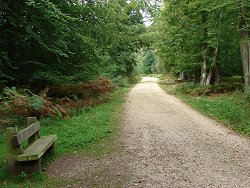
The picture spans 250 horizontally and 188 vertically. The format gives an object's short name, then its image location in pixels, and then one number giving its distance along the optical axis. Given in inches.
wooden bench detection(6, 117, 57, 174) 227.1
